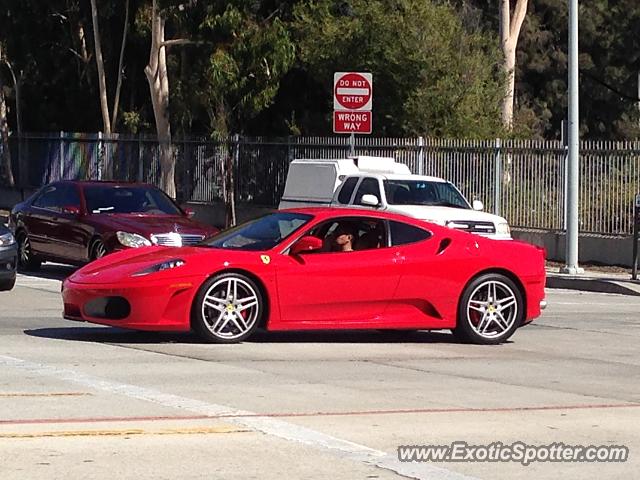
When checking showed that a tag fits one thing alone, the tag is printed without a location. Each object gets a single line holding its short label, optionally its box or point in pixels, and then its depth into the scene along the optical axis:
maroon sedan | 20.50
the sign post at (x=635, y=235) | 23.45
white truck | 21.62
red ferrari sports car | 13.05
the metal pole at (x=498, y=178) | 28.20
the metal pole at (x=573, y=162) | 25.14
